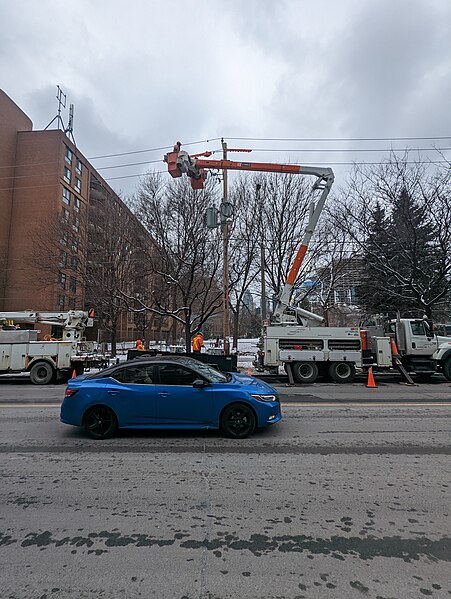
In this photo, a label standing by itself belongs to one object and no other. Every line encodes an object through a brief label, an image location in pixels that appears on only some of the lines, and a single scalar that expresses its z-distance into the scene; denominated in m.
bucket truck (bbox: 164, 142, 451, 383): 14.19
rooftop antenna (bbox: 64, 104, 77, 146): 45.56
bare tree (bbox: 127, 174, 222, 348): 21.78
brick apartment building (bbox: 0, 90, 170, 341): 40.25
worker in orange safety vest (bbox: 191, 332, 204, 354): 17.70
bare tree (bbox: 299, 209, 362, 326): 22.56
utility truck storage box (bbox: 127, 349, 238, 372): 14.12
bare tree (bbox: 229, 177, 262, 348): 22.73
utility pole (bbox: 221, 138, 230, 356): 17.00
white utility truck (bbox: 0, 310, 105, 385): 14.88
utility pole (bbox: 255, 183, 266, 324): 21.82
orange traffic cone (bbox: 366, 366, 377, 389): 12.91
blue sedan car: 6.07
